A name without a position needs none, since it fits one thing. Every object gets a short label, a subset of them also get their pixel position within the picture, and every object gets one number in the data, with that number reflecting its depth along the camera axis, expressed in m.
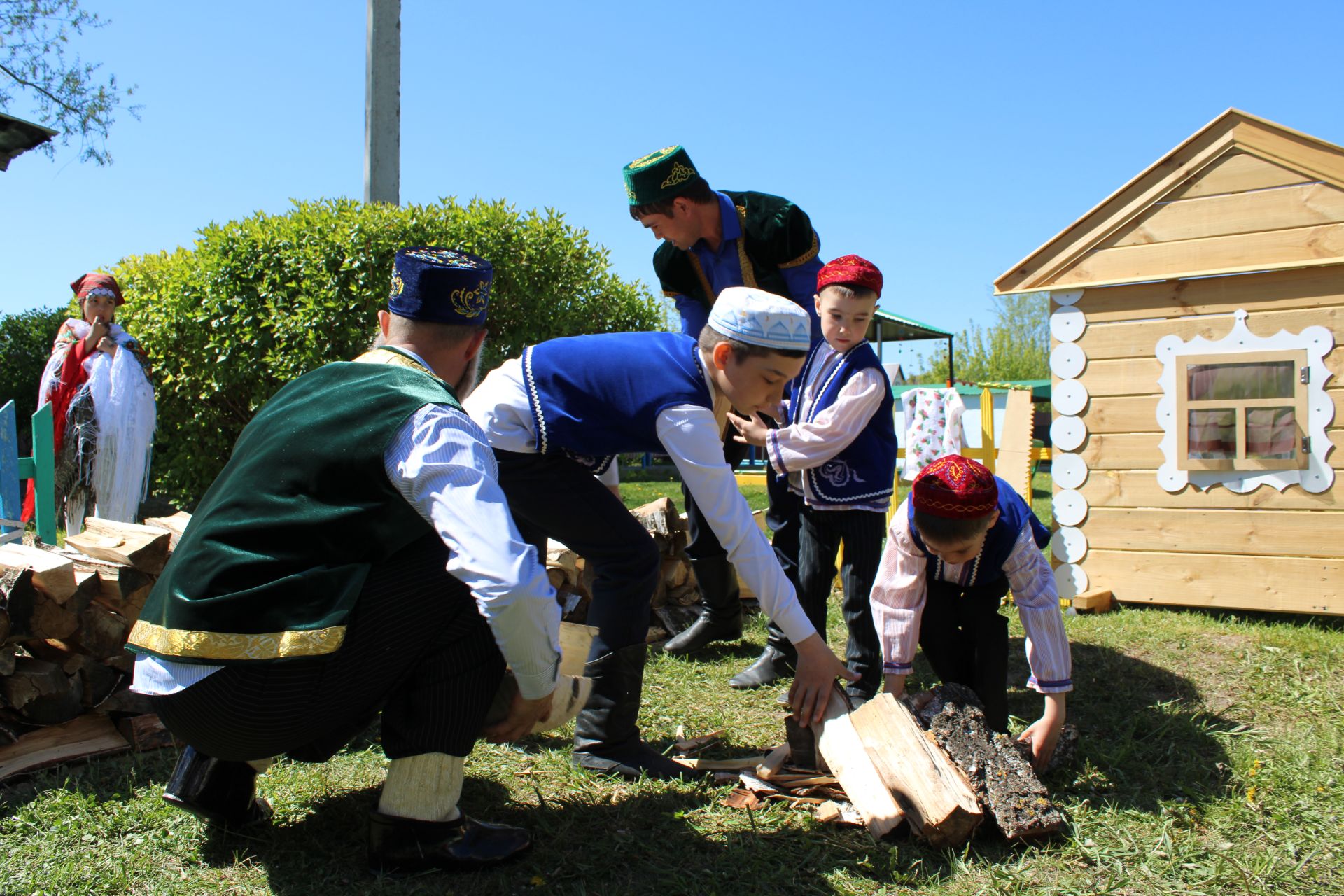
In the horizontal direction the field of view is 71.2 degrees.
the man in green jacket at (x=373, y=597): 1.72
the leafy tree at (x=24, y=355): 11.57
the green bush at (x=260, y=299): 7.30
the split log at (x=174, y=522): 3.49
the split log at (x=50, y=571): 2.67
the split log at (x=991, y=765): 2.17
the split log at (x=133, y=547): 2.88
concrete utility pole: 7.06
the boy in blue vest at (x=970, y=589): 2.51
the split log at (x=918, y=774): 2.12
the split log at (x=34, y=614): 2.62
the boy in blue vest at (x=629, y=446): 2.29
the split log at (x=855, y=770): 2.16
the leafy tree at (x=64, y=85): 14.92
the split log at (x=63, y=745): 2.55
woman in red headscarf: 5.41
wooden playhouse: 4.53
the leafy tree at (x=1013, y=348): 37.75
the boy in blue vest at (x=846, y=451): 3.17
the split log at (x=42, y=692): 2.60
